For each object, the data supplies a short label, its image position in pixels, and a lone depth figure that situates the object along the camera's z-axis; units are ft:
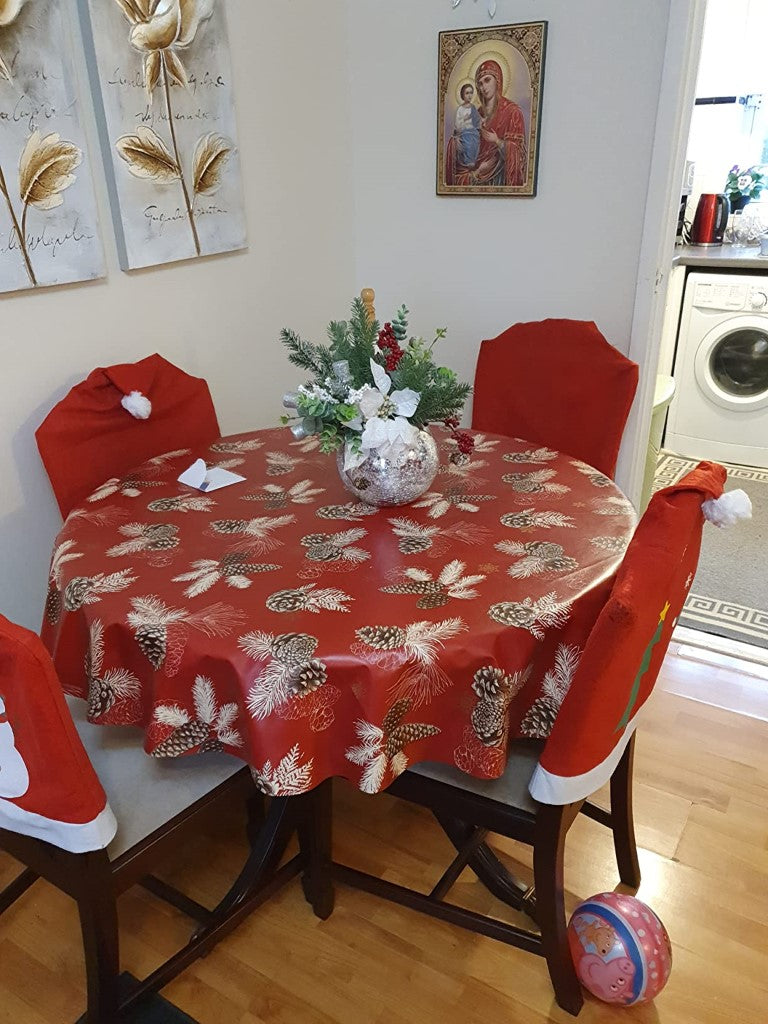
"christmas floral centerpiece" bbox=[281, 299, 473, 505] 4.73
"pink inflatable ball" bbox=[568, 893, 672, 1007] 4.52
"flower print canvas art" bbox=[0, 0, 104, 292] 5.57
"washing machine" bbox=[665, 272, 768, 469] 11.93
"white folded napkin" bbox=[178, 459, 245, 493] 5.65
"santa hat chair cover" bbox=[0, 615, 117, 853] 3.10
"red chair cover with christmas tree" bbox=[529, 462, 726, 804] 3.58
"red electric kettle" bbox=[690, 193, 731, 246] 13.01
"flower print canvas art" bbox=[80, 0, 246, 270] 6.23
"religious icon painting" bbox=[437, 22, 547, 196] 7.75
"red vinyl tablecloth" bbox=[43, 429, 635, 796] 3.77
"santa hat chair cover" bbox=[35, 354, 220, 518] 5.91
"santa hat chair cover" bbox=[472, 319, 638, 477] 6.93
